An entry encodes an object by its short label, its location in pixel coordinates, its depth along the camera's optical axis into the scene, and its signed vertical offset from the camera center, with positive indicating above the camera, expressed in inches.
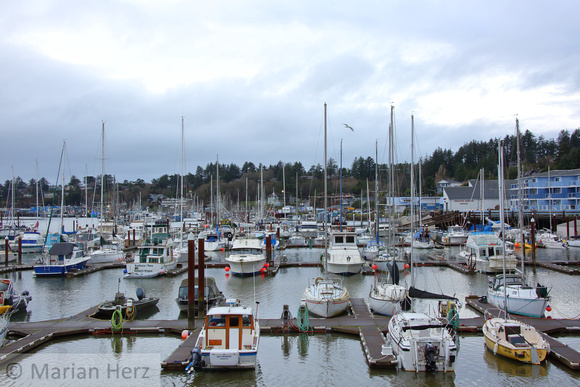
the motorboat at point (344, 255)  1368.1 -151.8
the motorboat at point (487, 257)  1364.2 -163.4
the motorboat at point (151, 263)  1413.1 -173.9
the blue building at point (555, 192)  3245.6 +95.7
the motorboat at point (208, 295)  921.5 -183.4
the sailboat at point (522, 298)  820.0 -175.3
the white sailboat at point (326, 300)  842.2 -177.3
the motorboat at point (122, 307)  863.1 -194.2
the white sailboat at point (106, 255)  1745.8 -178.9
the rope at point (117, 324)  770.2 -198.9
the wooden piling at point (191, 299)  784.3 -160.0
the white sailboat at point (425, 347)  585.0 -186.8
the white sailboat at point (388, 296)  834.2 -171.6
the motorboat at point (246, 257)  1400.1 -157.4
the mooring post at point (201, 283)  815.7 -136.5
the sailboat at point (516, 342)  620.1 -196.5
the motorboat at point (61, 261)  1417.3 -169.1
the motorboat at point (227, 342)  583.8 -181.3
